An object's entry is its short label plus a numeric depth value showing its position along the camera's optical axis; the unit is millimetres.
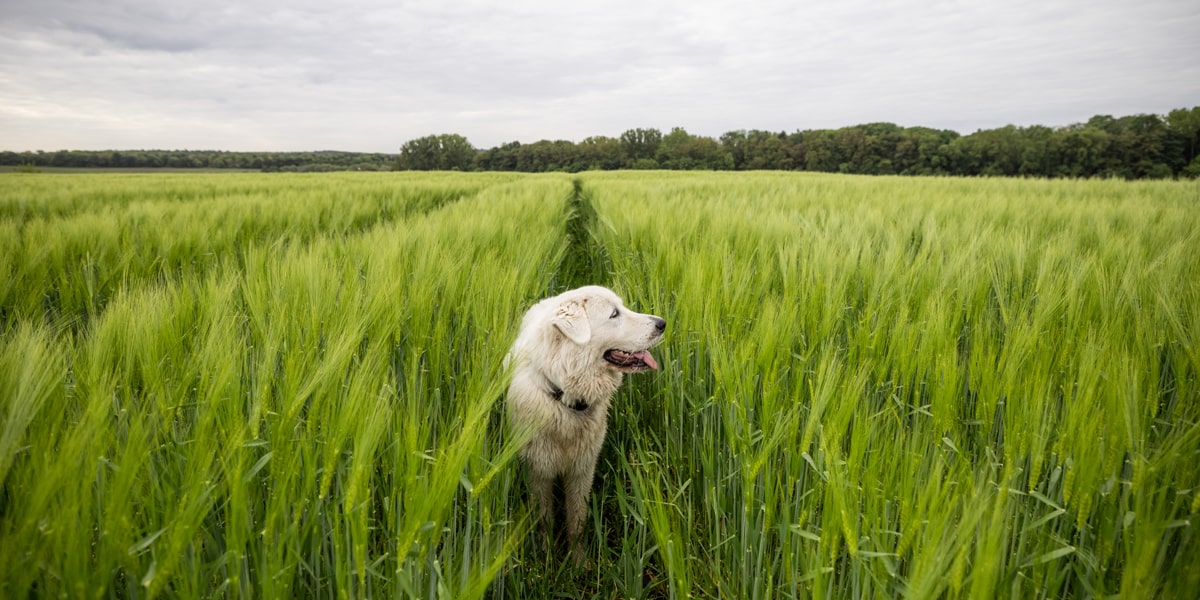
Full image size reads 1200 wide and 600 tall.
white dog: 1667
